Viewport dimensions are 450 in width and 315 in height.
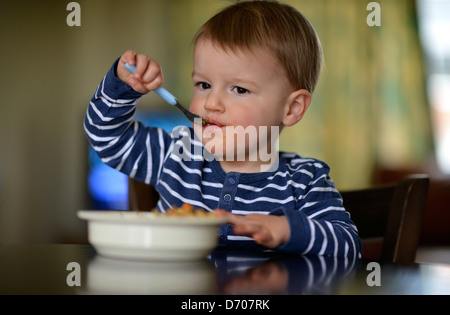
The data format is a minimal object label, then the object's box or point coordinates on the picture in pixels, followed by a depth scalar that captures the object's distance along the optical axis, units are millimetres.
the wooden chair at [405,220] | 944
